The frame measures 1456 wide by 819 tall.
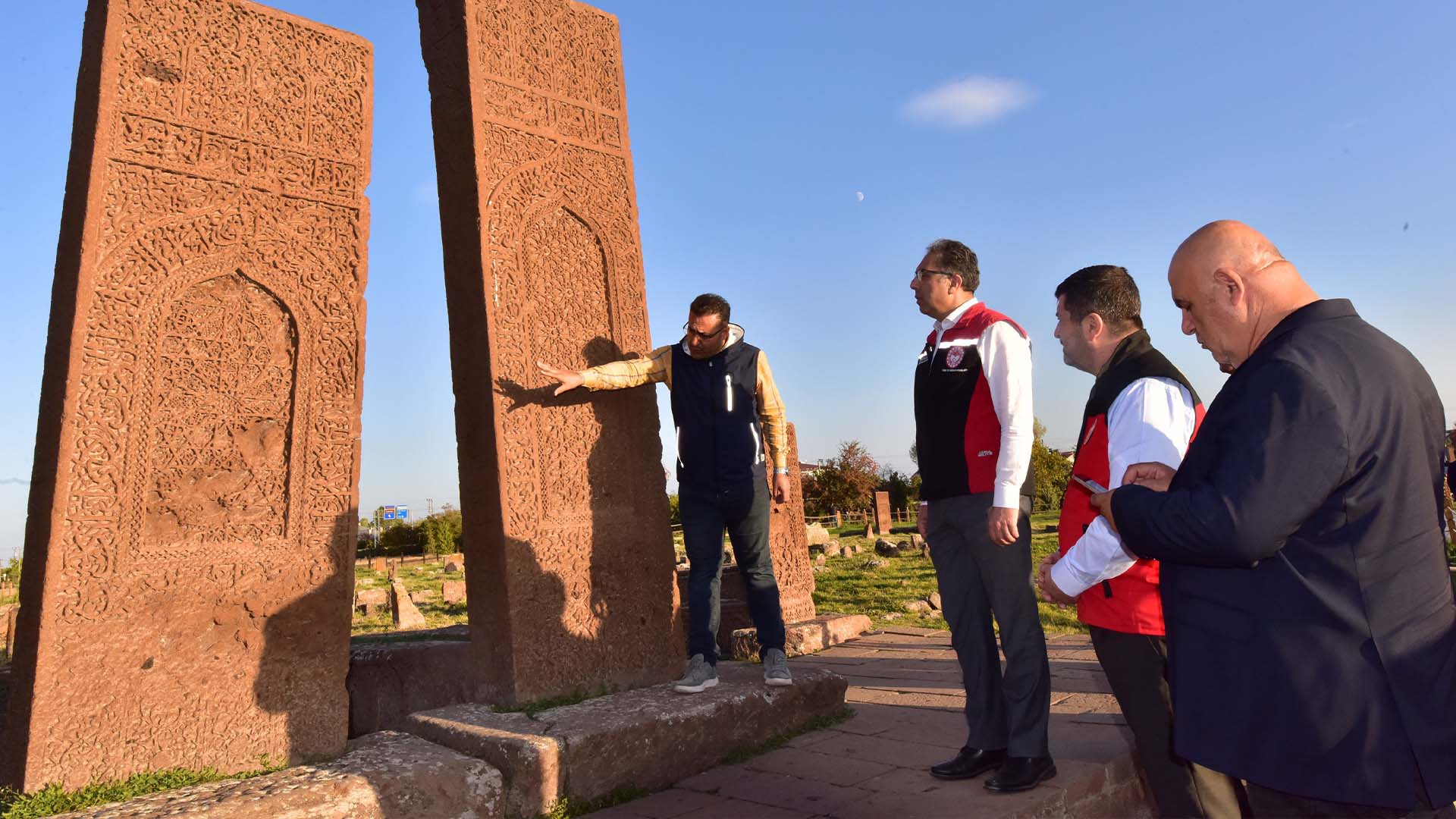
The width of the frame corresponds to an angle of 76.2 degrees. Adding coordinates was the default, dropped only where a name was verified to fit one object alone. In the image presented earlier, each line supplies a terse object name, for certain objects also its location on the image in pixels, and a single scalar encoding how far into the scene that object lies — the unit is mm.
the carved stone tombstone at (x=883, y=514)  26000
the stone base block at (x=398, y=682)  4148
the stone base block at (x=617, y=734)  2986
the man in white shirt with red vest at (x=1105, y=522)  2154
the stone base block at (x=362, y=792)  2576
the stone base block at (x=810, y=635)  6352
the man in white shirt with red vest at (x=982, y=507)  2855
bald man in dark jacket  1461
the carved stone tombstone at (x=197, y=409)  3227
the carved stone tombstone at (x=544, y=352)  3760
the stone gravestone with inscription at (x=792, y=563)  7812
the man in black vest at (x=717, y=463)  3896
